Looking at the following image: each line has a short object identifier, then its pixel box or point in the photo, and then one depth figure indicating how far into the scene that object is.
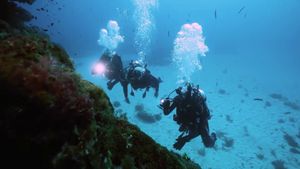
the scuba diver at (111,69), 7.85
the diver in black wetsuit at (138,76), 7.02
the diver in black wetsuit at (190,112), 5.31
